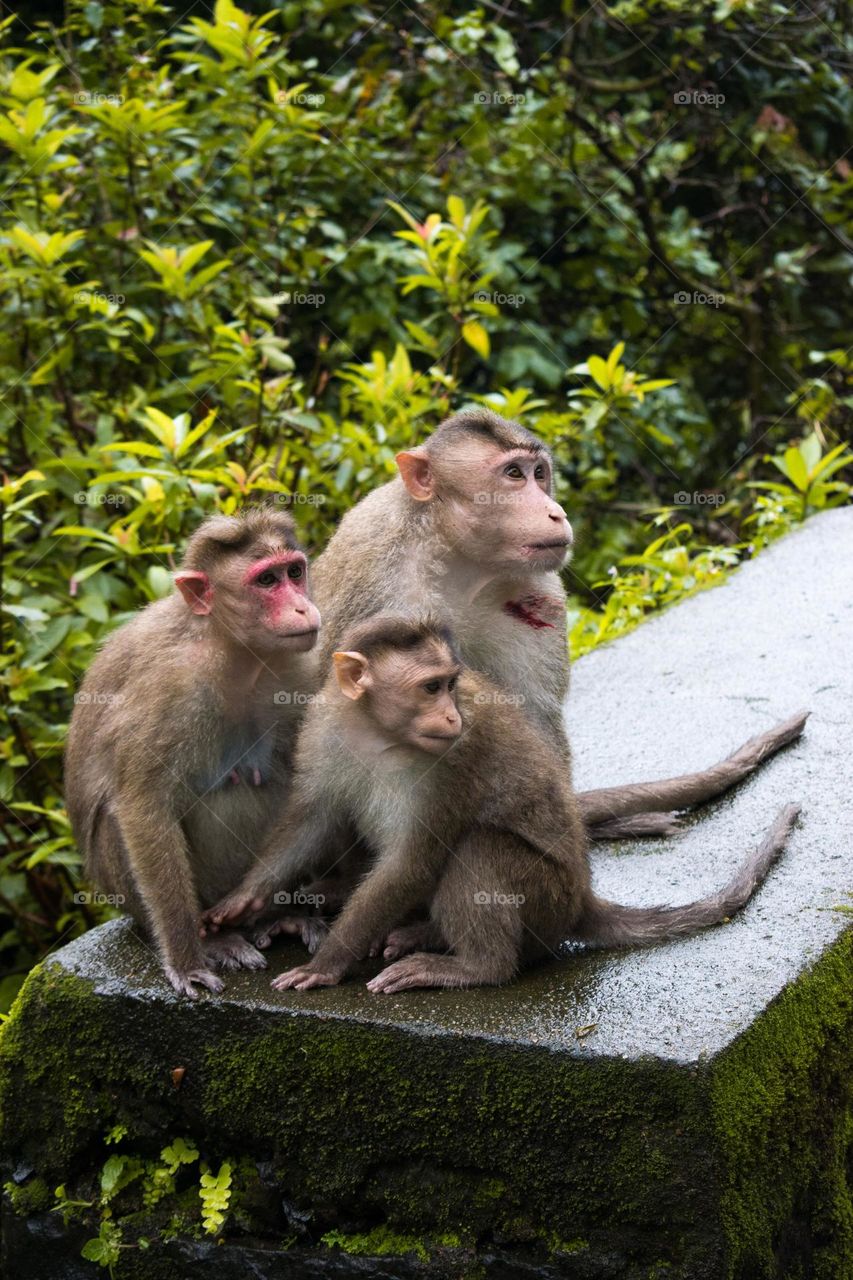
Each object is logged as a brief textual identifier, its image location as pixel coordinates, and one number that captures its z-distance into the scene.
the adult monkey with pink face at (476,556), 4.31
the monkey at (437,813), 3.73
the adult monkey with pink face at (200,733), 3.87
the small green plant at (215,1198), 3.92
